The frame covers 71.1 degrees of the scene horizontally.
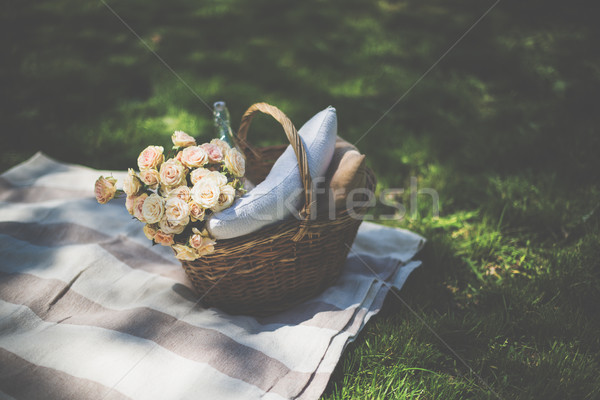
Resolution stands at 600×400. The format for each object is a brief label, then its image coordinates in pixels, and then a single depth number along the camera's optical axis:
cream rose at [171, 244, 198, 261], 1.50
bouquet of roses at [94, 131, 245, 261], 1.49
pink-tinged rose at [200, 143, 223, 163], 1.60
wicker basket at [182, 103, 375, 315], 1.54
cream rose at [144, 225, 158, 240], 1.54
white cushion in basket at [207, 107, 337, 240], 1.52
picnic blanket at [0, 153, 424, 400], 1.44
